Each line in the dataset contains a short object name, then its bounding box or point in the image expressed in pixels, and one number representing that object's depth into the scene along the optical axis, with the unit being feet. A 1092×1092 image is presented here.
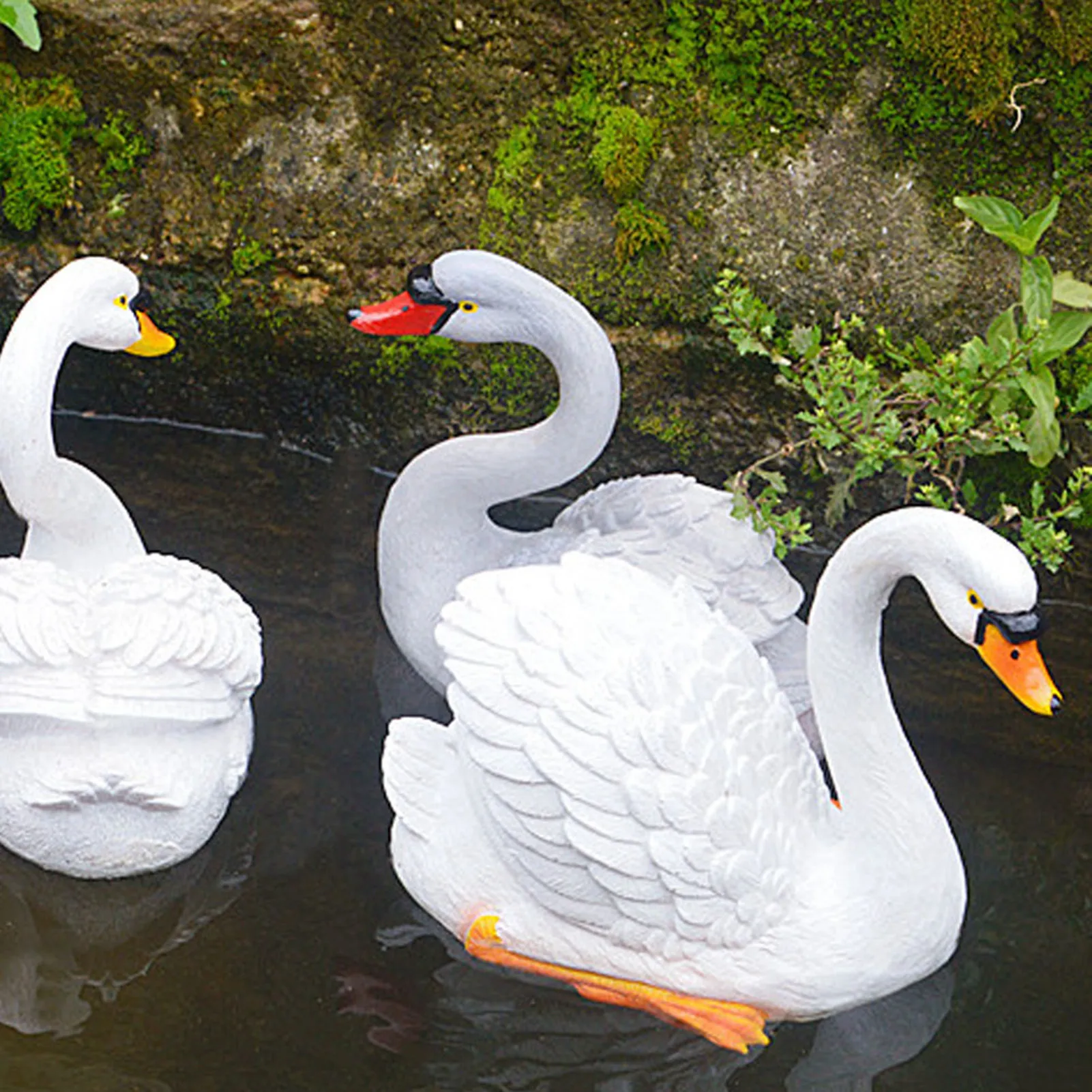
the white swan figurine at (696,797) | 12.37
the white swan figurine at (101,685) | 13.29
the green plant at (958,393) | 15.46
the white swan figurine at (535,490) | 15.67
